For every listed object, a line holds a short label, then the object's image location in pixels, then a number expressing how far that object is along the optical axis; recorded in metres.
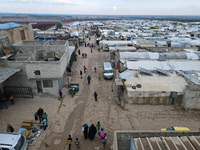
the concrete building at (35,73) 13.62
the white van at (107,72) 19.04
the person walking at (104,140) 9.04
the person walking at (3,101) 12.72
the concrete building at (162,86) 12.72
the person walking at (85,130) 9.63
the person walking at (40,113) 11.35
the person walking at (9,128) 9.80
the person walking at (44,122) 10.44
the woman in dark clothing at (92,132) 9.62
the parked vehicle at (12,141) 7.73
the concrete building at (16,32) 19.34
